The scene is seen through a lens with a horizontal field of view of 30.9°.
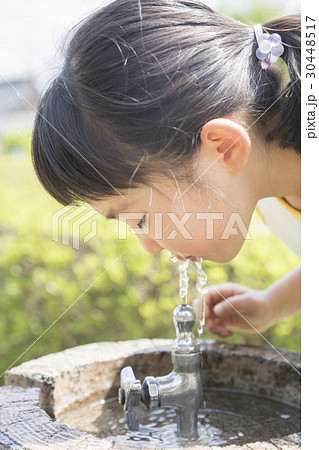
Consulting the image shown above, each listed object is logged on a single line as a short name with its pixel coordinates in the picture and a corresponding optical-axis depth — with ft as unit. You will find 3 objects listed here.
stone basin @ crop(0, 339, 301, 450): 3.34
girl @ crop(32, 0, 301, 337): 2.78
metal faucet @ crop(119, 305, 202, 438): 3.00
